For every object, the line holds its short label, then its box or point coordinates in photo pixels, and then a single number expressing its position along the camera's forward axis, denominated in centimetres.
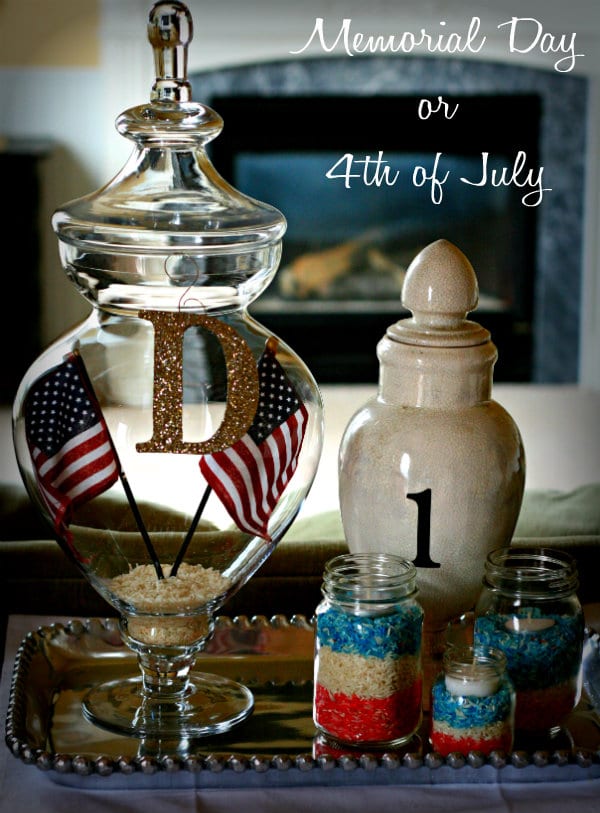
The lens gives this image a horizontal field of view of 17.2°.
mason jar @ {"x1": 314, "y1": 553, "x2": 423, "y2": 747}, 147
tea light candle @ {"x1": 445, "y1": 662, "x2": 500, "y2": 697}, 144
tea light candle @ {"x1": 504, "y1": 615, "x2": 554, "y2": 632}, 151
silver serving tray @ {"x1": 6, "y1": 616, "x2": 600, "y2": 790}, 144
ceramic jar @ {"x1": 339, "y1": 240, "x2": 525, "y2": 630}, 158
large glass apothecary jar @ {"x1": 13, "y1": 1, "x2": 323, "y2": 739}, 151
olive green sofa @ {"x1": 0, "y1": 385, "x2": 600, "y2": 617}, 172
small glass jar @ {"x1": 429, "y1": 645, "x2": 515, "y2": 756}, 145
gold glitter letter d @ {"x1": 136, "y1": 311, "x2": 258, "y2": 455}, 151
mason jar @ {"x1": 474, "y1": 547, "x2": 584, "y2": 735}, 151
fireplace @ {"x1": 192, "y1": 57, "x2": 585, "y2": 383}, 610
